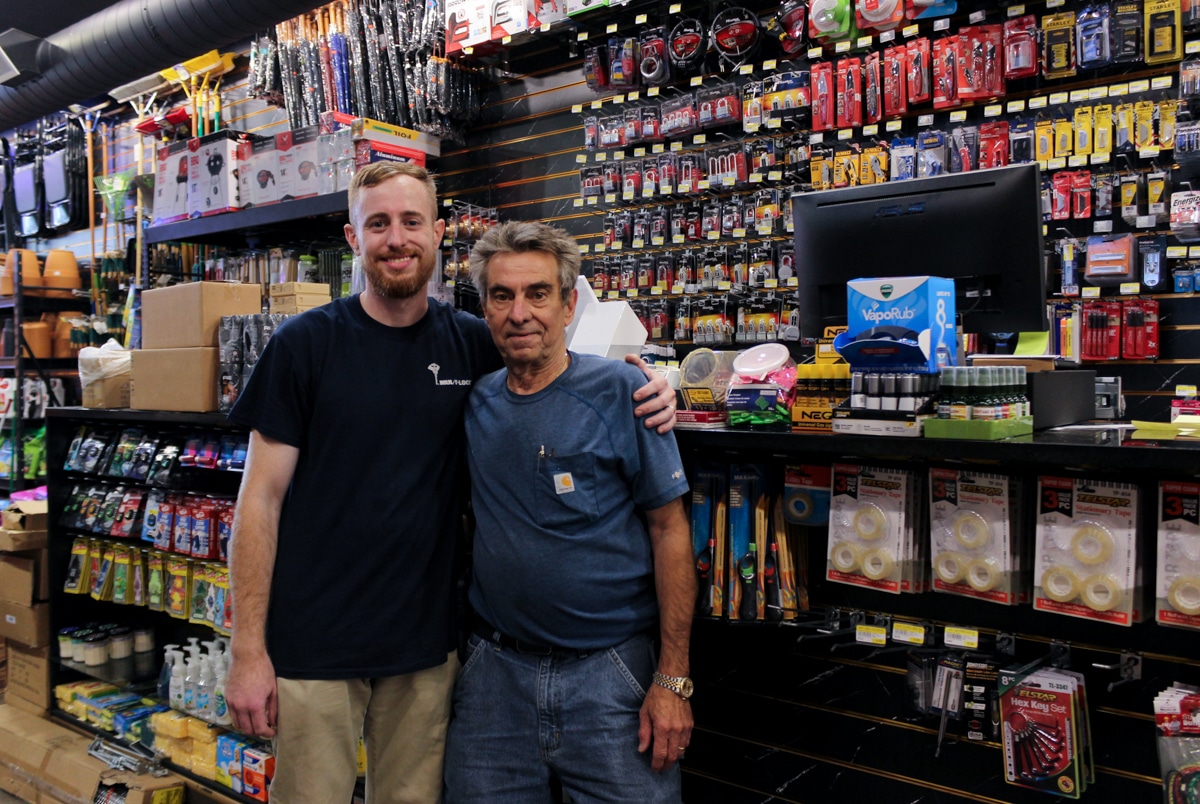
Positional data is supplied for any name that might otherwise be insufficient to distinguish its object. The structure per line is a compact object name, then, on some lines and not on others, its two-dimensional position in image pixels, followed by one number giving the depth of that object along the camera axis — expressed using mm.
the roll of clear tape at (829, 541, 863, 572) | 1869
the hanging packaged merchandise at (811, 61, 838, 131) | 4051
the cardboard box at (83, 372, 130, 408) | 3822
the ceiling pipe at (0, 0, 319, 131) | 5145
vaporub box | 1727
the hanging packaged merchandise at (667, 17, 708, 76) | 4379
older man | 1776
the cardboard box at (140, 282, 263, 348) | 3297
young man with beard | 1967
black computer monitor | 2062
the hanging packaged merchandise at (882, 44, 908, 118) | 3871
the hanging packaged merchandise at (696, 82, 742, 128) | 4301
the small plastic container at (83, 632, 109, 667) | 3982
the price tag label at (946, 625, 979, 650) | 1768
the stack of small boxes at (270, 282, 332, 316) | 3371
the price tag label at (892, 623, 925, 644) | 1823
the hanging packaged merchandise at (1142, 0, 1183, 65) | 3340
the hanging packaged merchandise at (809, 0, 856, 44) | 3918
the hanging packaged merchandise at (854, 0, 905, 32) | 3775
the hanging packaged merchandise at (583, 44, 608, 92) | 4699
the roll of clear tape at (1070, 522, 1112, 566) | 1613
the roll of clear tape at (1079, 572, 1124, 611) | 1589
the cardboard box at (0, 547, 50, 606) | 4102
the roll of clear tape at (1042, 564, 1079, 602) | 1643
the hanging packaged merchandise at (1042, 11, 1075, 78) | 3539
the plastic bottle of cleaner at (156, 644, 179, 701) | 3788
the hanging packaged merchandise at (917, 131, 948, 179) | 3838
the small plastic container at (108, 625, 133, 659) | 4090
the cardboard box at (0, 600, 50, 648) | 4110
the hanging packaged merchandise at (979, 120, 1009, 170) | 3703
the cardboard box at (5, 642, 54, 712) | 4125
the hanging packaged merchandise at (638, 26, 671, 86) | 4496
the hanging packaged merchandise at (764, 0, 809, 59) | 4066
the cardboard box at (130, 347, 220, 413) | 3266
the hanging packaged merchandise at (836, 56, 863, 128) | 3988
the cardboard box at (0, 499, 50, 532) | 4125
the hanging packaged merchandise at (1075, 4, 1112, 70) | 3434
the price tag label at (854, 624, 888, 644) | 1886
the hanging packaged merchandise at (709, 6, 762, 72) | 4230
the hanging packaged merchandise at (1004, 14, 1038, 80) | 3586
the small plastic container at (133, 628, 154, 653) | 4195
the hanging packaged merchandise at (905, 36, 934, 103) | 3816
